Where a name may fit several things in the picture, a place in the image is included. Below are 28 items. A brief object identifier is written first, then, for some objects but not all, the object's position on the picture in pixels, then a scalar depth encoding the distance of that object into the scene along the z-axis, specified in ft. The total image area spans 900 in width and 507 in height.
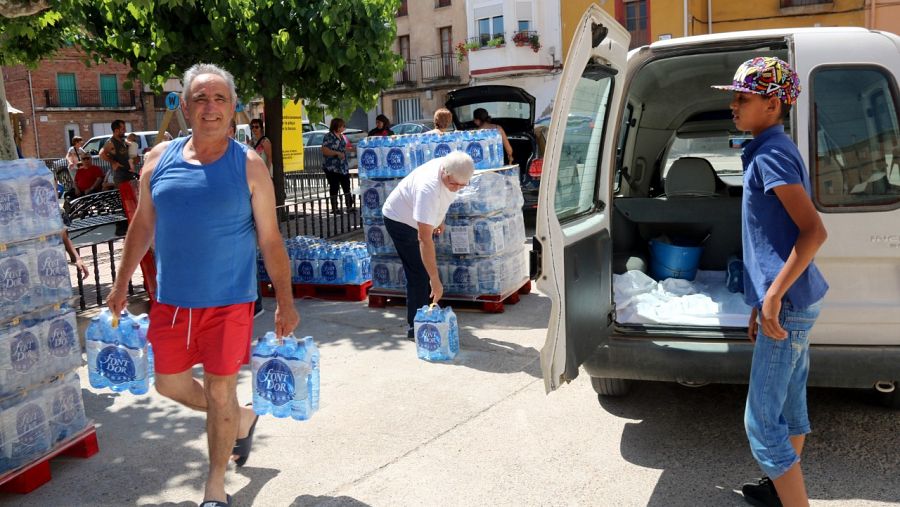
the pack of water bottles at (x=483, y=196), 23.69
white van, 12.07
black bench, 37.51
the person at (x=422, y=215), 19.42
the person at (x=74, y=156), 63.46
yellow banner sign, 55.11
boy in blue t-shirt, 9.97
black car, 40.63
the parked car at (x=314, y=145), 86.53
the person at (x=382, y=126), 48.81
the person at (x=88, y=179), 53.83
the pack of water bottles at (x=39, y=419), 12.84
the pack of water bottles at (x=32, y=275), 13.04
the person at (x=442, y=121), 29.68
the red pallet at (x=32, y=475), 12.88
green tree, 34.88
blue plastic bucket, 18.40
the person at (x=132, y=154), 40.29
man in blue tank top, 11.64
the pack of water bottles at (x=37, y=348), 12.91
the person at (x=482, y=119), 39.93
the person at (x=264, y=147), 43.24
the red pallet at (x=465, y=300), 24.44
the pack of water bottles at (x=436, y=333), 19.85
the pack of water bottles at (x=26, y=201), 13.12
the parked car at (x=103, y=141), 80.33
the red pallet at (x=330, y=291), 27.32
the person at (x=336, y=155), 47.29
